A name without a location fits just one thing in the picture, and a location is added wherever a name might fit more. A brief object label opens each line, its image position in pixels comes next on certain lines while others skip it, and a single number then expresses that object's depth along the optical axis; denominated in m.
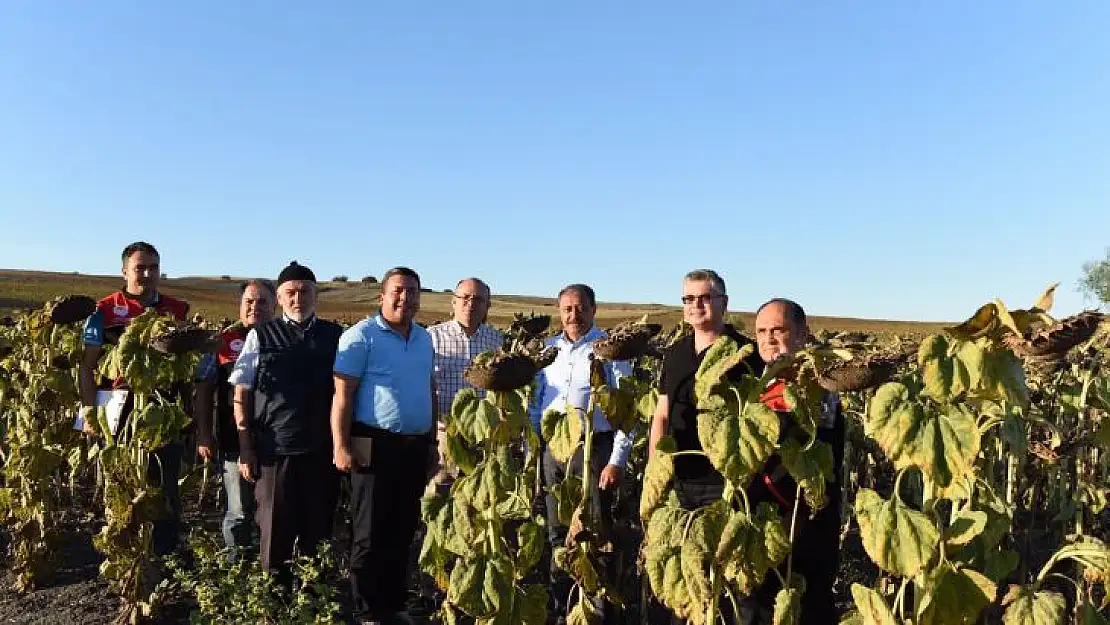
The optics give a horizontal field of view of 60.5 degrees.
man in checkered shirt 5.48
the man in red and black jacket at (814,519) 3.75
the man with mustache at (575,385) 4.80
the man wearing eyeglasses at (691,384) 3.72
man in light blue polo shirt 4.77
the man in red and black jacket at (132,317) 5.49
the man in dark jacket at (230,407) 5.67
